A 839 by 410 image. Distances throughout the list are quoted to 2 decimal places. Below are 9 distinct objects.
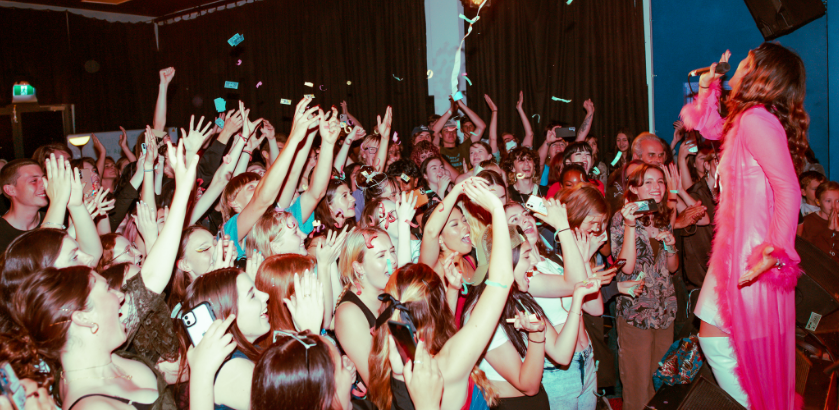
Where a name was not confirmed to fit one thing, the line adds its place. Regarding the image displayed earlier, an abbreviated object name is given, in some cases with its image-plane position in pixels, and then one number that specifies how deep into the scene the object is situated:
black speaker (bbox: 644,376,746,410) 2.21
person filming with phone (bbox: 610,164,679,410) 3.09
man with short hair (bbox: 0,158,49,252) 3.23
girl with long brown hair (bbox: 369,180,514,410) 1.58
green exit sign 8.50
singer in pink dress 2.10
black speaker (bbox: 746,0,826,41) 4.97
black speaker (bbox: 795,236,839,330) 2.53
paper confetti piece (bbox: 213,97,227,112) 4.36
